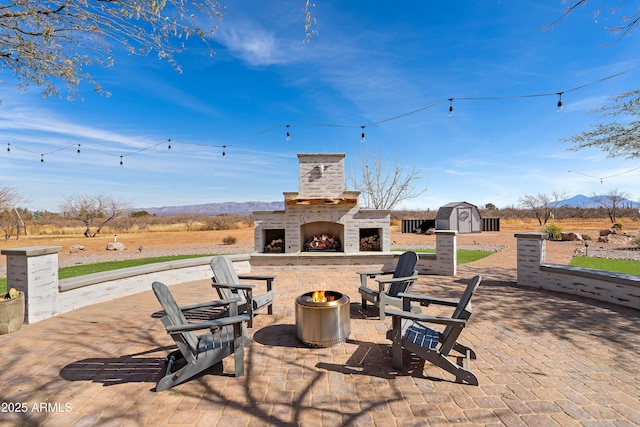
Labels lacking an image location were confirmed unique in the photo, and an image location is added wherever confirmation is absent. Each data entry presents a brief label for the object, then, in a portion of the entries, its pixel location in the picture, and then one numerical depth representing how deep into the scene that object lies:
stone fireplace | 8.52
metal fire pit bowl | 3.30
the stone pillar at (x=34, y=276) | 4.02
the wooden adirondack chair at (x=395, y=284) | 4.17
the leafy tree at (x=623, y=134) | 6.18
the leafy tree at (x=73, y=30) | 3.39
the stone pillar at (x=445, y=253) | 7.19
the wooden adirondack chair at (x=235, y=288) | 3.97
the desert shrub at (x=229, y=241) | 17.63
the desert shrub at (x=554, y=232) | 16.45
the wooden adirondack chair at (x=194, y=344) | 2.48
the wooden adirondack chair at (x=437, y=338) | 2.56
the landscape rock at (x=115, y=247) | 15.51
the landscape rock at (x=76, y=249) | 14.46
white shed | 20.42
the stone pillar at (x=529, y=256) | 5.96
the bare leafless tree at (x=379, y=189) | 18.19
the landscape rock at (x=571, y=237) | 15.65
